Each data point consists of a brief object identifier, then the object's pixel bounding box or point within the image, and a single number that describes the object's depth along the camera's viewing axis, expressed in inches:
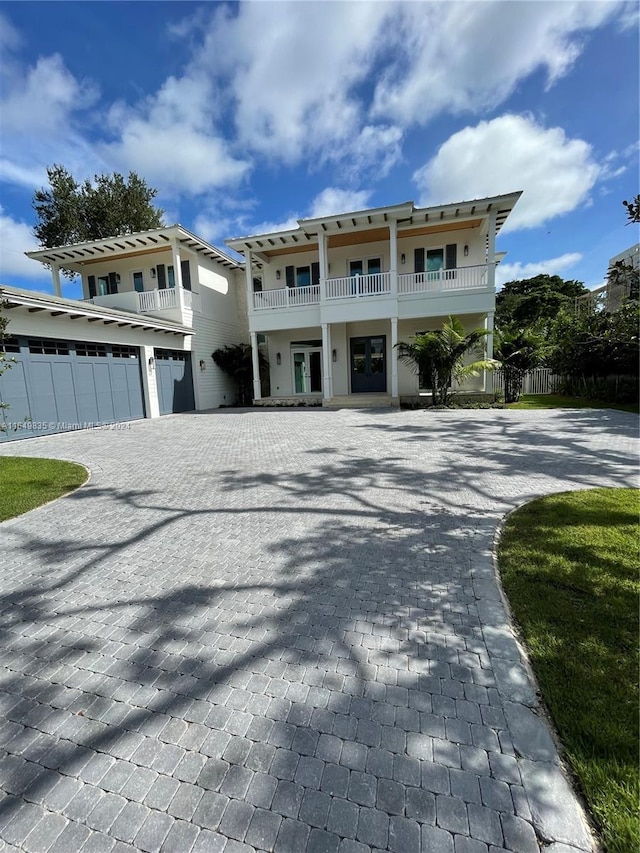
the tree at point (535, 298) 1290.6
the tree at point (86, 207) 911.0
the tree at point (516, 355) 572.4
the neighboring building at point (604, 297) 660.7
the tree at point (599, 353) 396.2
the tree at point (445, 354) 523.5
